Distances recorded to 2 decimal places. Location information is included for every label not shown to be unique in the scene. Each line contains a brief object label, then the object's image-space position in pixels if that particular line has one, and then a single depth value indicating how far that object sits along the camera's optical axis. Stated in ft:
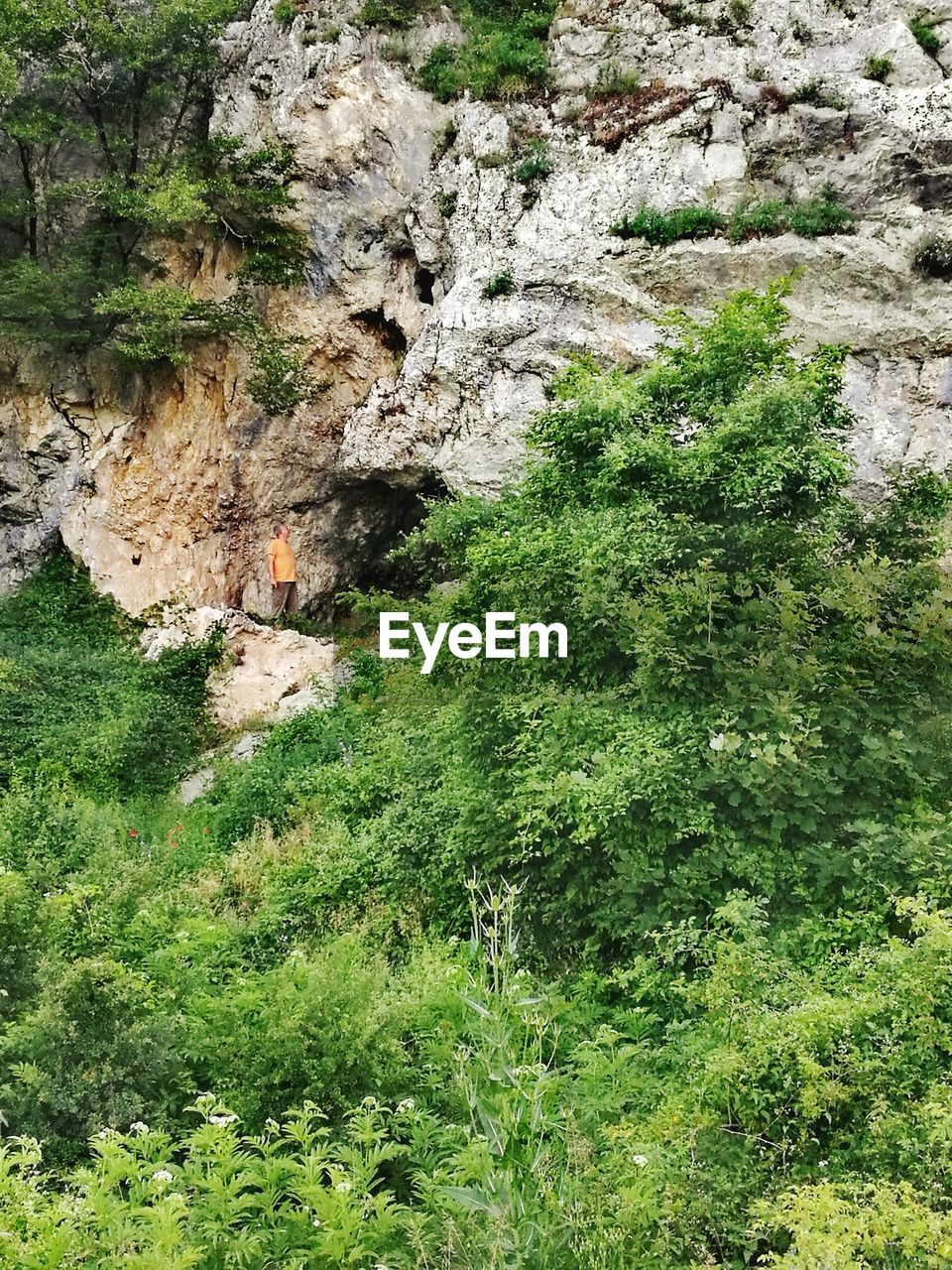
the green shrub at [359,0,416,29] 50.37
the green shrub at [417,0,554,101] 47.44
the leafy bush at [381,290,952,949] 17.42
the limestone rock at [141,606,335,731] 42.96
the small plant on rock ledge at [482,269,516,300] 41.88
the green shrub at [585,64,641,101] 44.91
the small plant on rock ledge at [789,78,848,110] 40.86
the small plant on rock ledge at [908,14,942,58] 41.32
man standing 50.11
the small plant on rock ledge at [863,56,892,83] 41.19
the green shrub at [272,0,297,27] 50.52
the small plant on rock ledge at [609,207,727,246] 40.29
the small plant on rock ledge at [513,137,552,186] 44.14
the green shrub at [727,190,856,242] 39.32
